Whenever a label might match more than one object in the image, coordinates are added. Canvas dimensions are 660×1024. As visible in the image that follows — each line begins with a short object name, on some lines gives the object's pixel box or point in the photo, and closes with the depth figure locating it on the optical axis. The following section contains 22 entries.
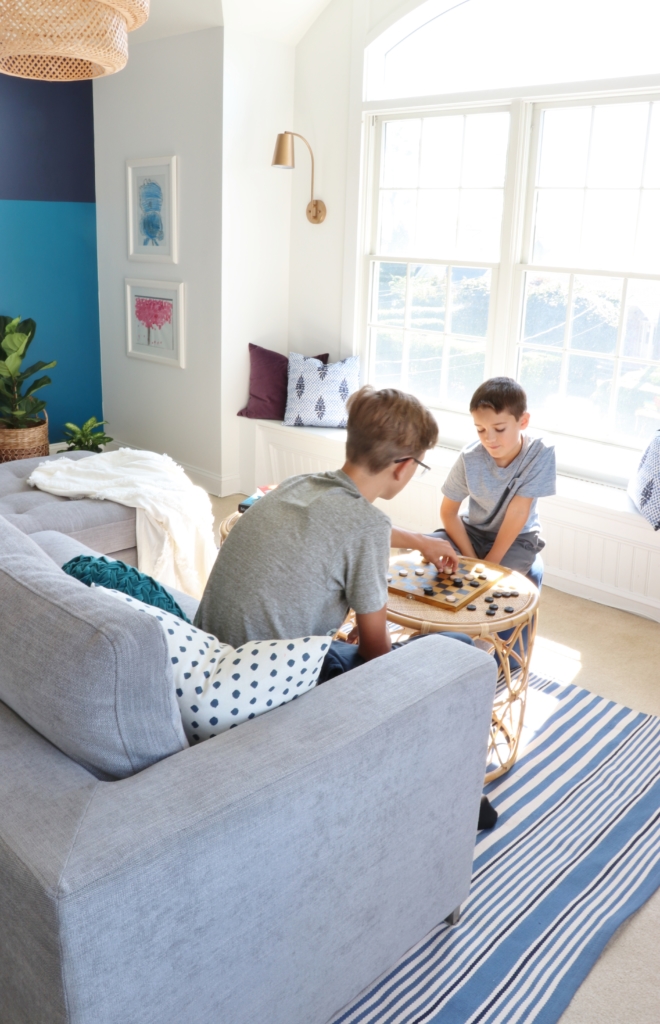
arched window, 3.85
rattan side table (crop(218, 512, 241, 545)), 3.04
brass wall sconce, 4.62
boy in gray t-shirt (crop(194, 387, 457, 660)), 1.81
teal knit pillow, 2.06
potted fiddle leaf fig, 4.99
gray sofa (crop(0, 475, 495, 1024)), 1.20
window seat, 3.69
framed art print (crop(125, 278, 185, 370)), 5.26
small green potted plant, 5.12
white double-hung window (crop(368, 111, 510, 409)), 4.36
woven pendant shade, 2.43
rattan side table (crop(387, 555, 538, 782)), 2.29
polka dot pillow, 1.57
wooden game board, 2.44
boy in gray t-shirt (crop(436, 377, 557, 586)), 2.87
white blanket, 3.46
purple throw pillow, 5.10
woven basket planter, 5.01
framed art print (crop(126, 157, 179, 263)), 5.12
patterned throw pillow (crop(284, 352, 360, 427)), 4.93
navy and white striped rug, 1.85
